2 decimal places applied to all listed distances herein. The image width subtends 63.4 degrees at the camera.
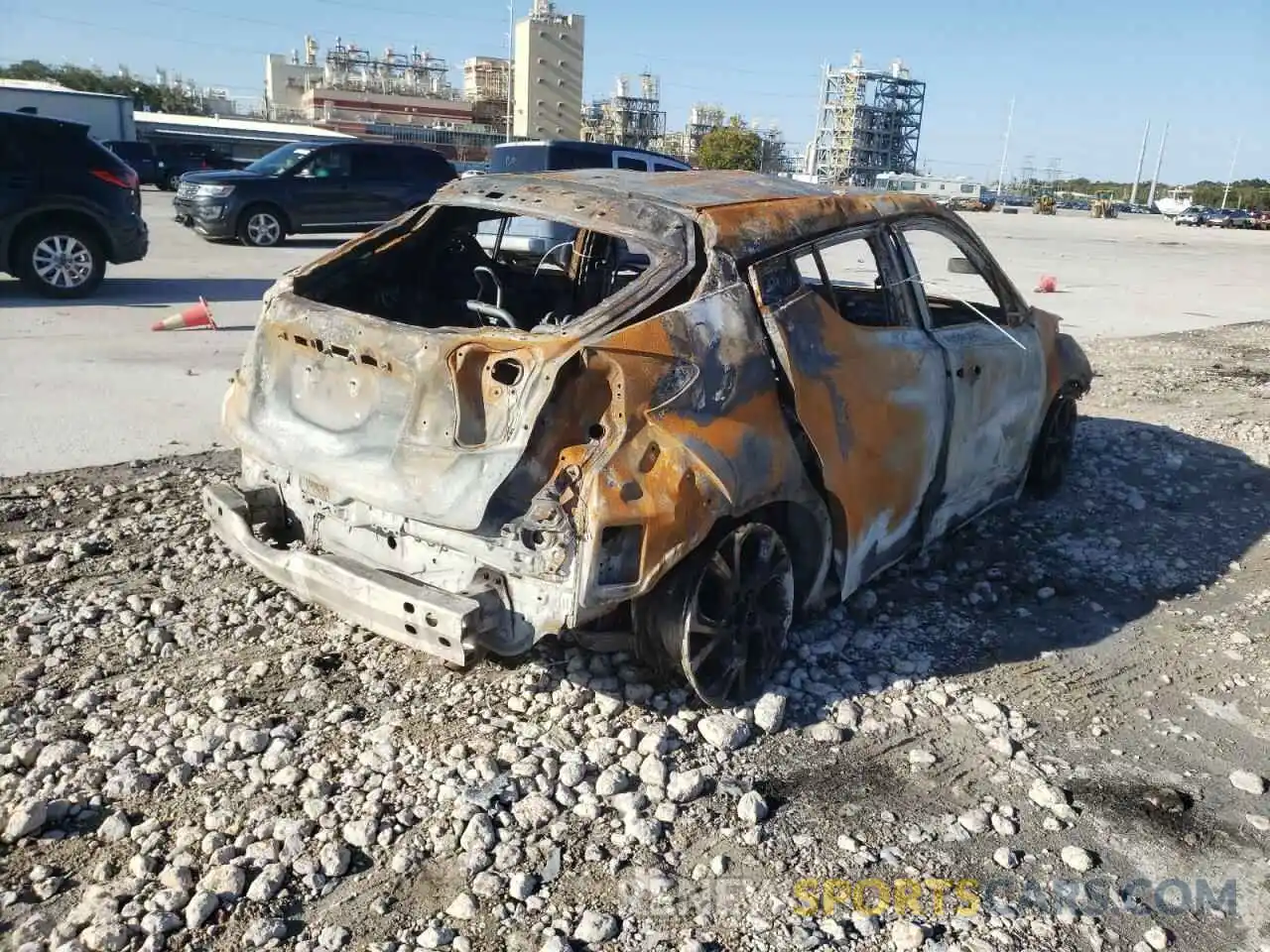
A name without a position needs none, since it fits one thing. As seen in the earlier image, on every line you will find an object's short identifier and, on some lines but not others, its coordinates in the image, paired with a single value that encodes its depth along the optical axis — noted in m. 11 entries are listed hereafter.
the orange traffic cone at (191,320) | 9.45
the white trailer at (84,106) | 37.31
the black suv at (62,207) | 10.15
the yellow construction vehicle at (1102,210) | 77.50
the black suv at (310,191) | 16.36
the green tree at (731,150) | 92.62
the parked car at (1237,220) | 64.69
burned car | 3.00
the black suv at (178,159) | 33.09
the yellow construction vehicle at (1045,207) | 78.12
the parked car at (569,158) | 14.02
